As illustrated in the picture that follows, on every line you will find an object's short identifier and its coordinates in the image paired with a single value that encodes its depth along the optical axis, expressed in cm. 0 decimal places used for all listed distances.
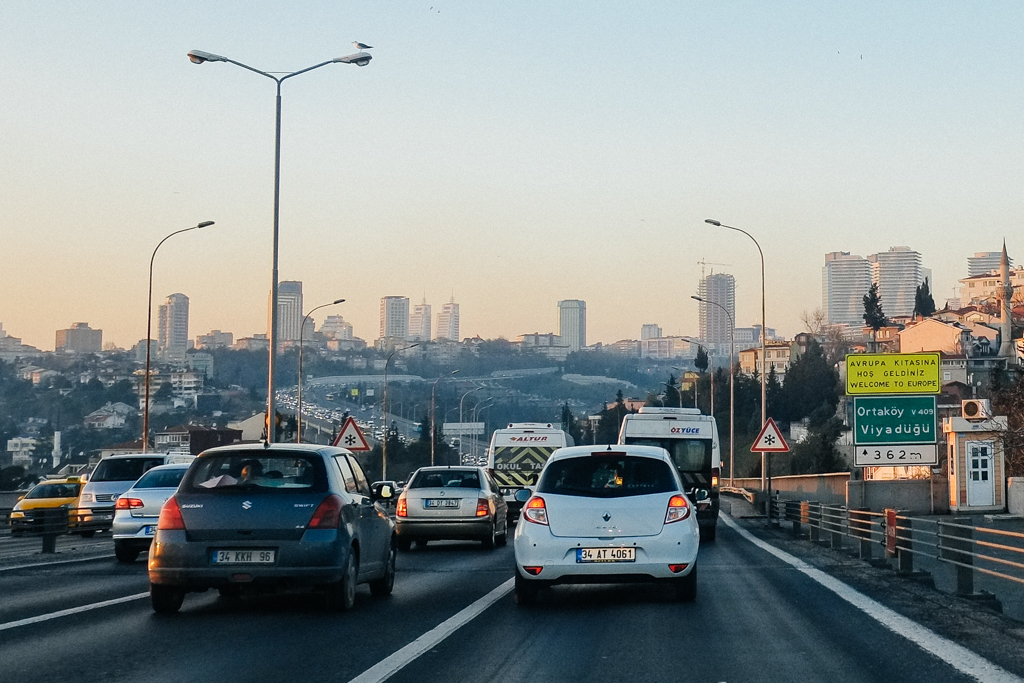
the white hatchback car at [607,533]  1191
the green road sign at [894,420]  2898
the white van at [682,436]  3100
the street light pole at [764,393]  3908
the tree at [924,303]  17138
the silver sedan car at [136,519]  1905
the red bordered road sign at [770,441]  3266
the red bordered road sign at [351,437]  3072
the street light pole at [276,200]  3111
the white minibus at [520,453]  3825
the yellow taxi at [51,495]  3597
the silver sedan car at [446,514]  2191
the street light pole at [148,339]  4361
